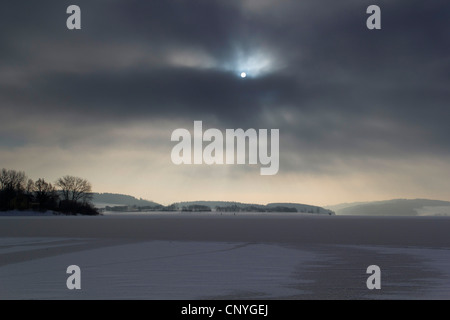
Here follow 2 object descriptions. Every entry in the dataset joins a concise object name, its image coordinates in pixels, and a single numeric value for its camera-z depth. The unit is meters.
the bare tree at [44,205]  196.35
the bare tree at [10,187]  188.88
